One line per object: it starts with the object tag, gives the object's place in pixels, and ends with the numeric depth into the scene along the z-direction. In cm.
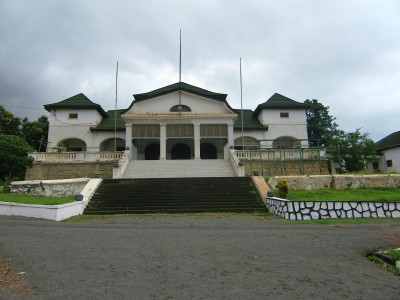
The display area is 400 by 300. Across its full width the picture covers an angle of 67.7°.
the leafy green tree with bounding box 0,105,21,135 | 2708
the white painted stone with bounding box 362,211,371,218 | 1000
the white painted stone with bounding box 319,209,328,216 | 1000
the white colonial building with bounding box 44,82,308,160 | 2317
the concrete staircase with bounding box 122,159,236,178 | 1838
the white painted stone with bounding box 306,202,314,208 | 1000
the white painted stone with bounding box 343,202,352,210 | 1006
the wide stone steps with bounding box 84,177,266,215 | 1199
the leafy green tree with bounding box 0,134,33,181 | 1852
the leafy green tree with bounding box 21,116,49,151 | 2953
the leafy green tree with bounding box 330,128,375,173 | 2019
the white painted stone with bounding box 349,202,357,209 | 1010
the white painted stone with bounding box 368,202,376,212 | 1005
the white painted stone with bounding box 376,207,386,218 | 999
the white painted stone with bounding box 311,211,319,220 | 996
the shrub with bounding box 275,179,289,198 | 1205
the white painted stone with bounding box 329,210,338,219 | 996
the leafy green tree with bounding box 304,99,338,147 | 3294
